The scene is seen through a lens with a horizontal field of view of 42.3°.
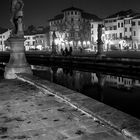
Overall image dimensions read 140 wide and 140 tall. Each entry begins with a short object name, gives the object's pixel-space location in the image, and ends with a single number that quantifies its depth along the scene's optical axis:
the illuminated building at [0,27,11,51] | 93.66
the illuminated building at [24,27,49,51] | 82.45
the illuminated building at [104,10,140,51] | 57.47
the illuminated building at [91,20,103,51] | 72.08
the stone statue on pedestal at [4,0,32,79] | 8.01
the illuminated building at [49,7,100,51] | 63.74
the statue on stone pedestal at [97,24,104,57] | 21.12
